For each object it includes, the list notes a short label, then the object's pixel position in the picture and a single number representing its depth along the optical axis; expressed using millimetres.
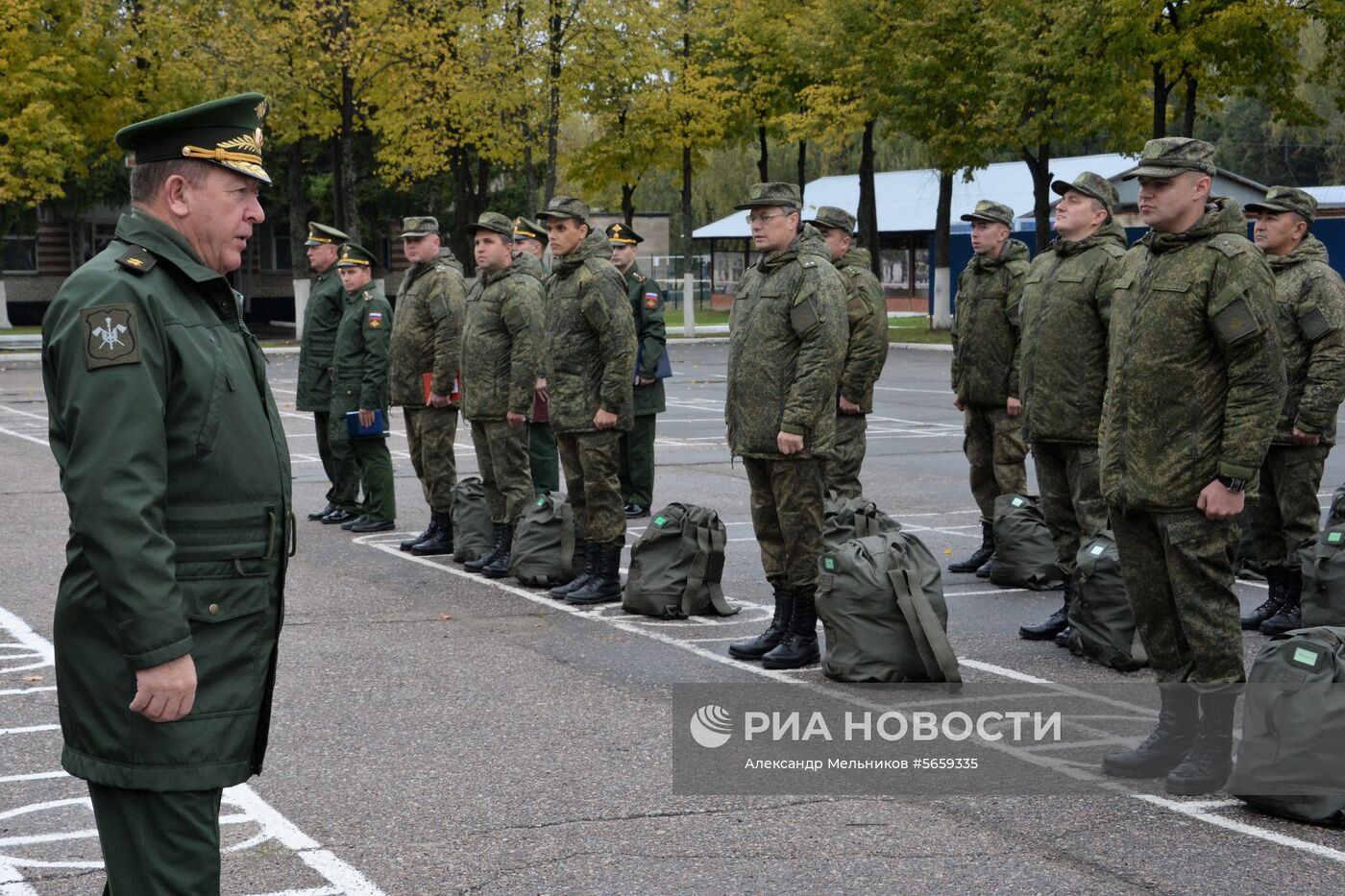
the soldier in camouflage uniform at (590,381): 9391
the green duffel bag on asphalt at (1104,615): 7652
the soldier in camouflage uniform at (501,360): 10281
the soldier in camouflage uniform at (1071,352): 8227
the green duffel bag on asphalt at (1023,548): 9781
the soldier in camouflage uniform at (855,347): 10586
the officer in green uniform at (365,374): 11945
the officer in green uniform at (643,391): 12781
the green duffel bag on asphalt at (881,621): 7273
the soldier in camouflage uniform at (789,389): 7629
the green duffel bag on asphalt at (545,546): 9969
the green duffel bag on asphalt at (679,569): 8992
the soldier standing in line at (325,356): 12445
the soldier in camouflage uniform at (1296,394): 8398
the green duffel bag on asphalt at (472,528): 10734
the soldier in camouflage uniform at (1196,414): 5723
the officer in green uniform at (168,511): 3297
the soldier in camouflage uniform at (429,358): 11125
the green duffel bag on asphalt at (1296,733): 5395
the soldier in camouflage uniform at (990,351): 10039
